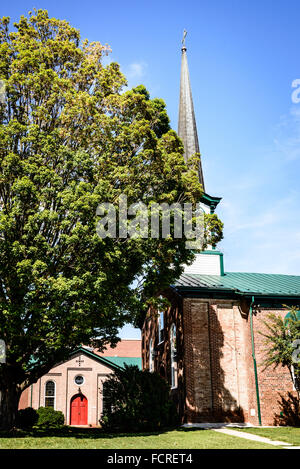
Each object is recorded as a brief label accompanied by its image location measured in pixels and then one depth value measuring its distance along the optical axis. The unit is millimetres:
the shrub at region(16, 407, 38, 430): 28461
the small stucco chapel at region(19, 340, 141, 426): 35781
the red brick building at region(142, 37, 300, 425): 20141
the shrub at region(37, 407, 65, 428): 30656
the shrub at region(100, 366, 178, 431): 18281
